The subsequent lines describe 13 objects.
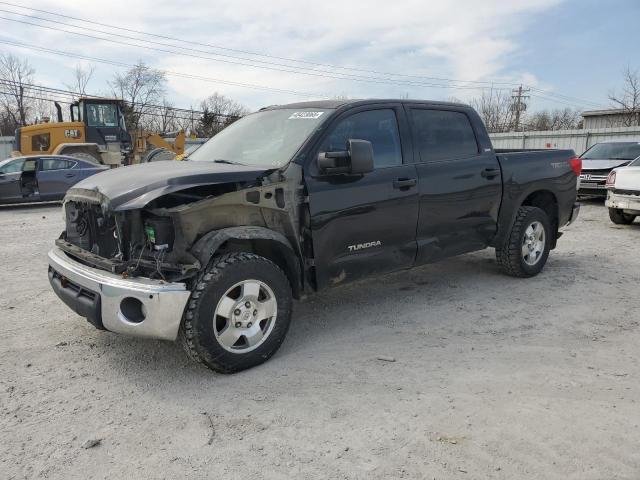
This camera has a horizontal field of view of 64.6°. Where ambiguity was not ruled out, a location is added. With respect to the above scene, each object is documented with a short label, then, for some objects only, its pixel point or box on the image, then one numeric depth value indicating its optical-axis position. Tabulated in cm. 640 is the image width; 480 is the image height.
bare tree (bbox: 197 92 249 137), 4356
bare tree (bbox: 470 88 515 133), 5244
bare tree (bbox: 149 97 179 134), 4528
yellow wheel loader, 1759
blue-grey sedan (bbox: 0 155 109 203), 1271
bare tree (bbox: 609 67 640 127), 3512
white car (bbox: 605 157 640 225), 912
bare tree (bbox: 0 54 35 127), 3972
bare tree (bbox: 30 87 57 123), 4054
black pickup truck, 326
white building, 3541
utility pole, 5331
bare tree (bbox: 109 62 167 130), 4091
